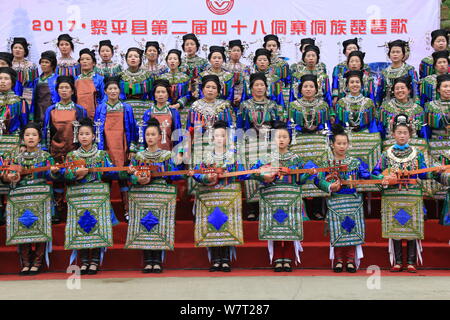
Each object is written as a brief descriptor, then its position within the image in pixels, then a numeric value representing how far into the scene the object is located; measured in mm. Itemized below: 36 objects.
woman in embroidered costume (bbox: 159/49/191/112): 8219
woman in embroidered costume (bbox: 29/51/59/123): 7961
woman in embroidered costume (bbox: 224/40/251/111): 8344
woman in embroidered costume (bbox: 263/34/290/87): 8617
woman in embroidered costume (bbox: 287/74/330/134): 7449
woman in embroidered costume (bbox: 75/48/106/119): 8061
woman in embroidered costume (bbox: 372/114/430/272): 6434
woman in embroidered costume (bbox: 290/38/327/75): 8602
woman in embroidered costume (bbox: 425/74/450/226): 7371
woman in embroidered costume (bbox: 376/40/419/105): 8109
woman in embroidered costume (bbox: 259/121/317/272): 6441
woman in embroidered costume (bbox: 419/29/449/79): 8406
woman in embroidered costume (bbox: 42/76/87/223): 7270
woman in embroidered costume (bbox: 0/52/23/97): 8008
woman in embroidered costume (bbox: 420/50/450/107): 7926
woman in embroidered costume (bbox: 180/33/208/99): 8508
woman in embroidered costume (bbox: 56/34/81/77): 8448
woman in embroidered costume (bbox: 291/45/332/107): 8227
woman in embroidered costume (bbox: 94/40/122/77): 8375
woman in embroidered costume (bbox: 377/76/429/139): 7378
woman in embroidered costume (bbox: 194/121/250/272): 6441
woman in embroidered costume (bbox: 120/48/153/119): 8039
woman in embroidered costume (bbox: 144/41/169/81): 8430
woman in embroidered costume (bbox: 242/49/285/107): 8320
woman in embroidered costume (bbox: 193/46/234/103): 8195
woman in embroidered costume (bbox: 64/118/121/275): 6402
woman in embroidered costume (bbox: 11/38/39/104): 8383
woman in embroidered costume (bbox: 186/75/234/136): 7371
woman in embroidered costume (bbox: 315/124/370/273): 6418
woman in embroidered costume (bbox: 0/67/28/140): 7414
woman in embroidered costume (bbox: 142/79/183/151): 7418
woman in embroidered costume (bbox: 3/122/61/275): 6477
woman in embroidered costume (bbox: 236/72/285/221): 7410
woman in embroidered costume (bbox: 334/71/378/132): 7539
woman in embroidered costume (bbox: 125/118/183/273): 6426
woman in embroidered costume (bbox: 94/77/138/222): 7367
